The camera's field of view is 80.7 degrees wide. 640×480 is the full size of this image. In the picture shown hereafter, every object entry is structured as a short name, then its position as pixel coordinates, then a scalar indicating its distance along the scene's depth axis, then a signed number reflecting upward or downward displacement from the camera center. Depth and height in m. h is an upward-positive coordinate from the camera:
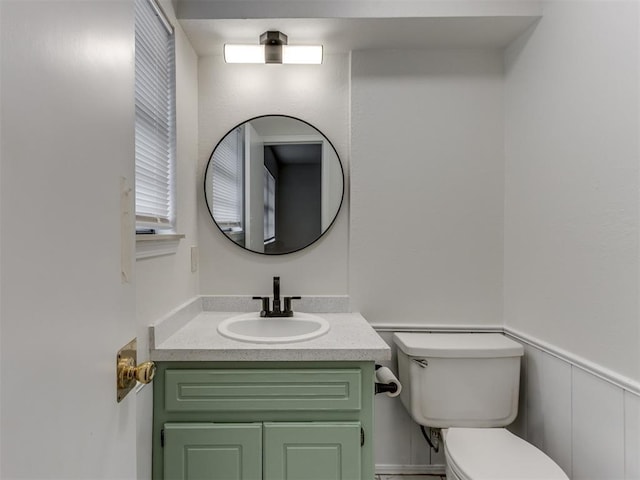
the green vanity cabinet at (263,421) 1.33 -0.66
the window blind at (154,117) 1.27 +0.45
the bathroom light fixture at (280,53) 1.70 +0.86
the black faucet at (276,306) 1.76 -0.32
